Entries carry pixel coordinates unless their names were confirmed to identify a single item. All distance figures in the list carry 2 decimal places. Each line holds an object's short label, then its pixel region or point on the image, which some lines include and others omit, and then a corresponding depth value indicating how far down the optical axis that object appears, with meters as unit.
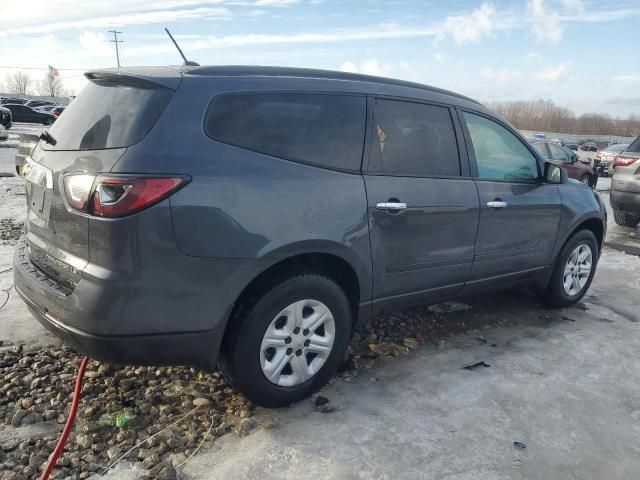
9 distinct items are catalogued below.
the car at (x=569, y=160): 14.88
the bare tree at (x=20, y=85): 119.56
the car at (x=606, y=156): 23.84
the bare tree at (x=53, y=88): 112.75
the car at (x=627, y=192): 8.81
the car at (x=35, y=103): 48.14
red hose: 2.41
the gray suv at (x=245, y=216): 2.49
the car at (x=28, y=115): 37.25
